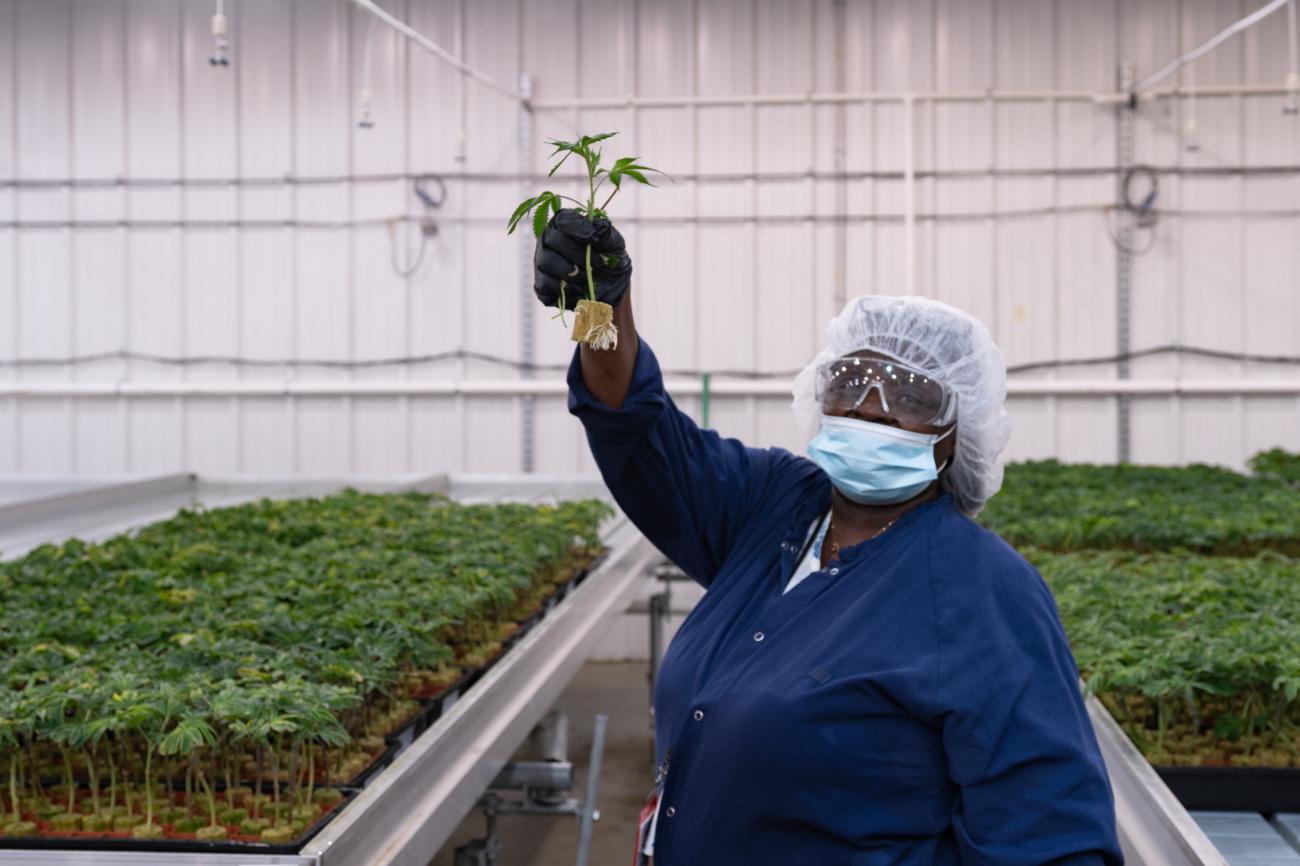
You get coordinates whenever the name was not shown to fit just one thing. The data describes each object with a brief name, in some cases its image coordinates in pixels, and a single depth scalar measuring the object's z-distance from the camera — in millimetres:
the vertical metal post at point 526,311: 10773
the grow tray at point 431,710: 2932
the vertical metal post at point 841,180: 10781
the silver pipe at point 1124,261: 10523
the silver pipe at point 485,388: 10359
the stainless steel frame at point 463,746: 2287
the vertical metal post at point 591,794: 4109
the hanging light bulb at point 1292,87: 8016
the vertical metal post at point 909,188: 9828
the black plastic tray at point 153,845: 2205
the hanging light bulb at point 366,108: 8039
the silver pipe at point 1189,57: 7781
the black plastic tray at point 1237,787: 2807
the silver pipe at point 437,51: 6821
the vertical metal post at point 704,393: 10398
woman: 1604
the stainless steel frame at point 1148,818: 2289
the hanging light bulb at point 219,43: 5887
